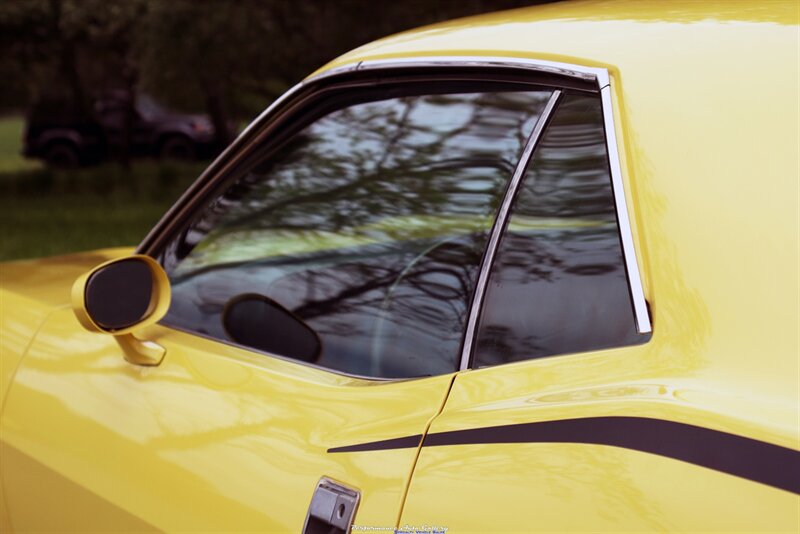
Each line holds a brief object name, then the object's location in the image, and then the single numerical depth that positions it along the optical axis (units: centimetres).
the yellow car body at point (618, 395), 115
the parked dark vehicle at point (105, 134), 2669
